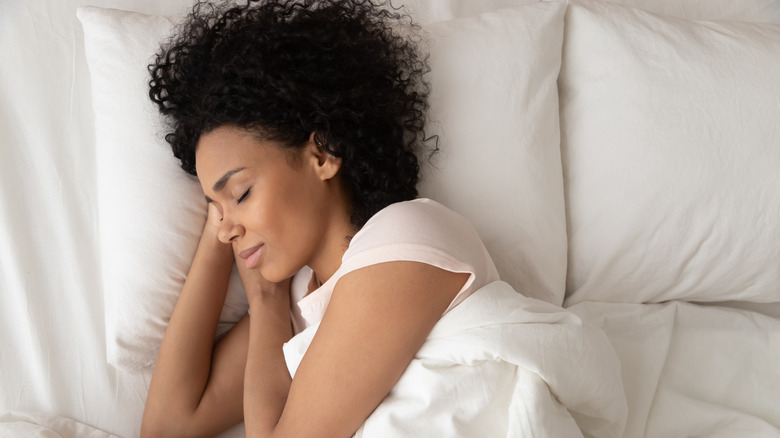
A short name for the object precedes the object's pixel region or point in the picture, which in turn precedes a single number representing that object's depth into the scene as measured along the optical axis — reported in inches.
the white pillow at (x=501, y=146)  53.0
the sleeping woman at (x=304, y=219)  40.2
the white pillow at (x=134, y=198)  51.1
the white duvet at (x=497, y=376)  39.4
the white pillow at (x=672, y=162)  54.2
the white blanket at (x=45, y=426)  47.5
